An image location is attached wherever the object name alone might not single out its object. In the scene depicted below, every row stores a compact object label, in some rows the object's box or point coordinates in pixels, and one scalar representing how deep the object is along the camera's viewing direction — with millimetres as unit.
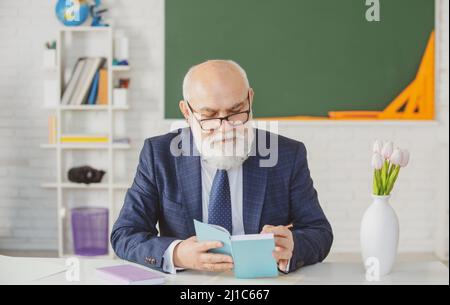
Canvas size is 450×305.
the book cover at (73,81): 5003
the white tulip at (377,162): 2480
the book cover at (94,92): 5007
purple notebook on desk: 2355
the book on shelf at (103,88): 4998
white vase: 2462
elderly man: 2667
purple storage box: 5012
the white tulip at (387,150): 2493
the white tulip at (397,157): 2476
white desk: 2405
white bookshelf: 4960
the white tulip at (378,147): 2497
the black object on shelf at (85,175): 5026
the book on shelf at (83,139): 5003
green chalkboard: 5079
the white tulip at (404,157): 2471
